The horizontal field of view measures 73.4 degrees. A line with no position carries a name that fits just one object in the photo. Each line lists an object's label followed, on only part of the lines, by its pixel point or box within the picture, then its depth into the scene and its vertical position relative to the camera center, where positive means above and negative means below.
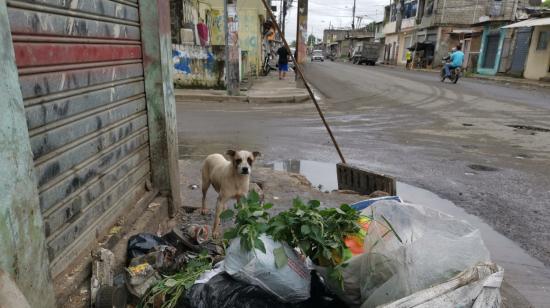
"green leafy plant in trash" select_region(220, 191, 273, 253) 2.05 -0.98
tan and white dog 3.54 -1.24
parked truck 44.34 +0.29
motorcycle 18.86 -0.79
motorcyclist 18.53 -0.15
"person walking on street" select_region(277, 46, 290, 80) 20.26 -0.49
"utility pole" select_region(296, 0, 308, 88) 19.34 +1.43
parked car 57.69 -0.45
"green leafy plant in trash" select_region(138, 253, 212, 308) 2.10 -1.34
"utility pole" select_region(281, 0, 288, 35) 39.27 +4.91
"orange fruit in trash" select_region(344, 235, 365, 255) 2.22 -1.10
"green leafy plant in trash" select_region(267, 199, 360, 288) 2.12 -1.01
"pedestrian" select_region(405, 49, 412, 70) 38.06 -0.34
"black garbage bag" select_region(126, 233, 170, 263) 2.58 -1.36
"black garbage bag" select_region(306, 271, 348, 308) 2.27 -1.48
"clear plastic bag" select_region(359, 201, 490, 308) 1.87 -1.00
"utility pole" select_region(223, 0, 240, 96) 11.65 +0.13
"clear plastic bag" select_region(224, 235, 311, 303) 2.04 -1.19
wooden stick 4.36 +0.31
